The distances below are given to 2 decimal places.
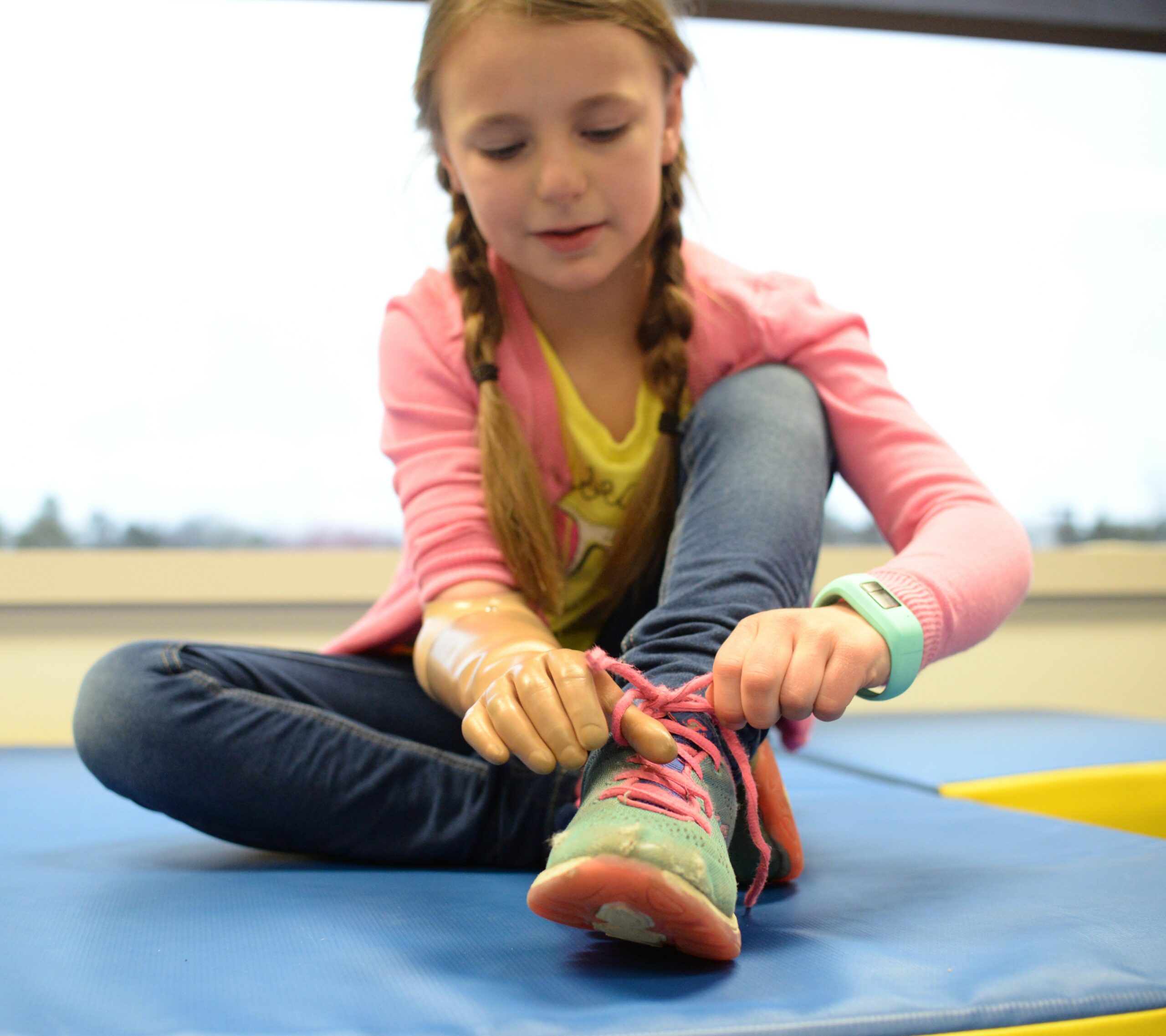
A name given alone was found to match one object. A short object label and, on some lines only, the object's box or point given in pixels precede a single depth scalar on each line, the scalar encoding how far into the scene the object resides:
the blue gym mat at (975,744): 1.19
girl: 0.54
